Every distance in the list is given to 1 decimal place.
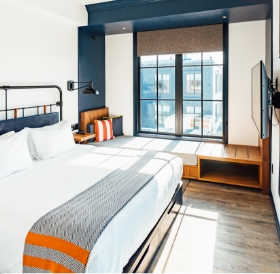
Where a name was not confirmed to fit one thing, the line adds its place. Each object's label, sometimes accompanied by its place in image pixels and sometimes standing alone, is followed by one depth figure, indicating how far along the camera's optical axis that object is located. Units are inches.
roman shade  170.4
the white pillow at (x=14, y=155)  97.0
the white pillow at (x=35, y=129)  120.1
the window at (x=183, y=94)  180.2
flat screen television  84.1
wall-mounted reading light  155.4
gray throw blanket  56.5
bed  60.7
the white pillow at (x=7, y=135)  106.9
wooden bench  138.9
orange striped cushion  181.8
